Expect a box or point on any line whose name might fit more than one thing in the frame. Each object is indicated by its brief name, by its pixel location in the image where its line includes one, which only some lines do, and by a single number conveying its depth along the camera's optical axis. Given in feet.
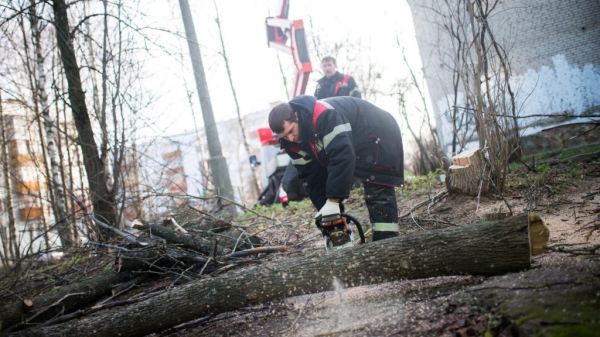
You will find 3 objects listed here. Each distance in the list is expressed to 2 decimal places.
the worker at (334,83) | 22.12
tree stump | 15.96
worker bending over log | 10.47
